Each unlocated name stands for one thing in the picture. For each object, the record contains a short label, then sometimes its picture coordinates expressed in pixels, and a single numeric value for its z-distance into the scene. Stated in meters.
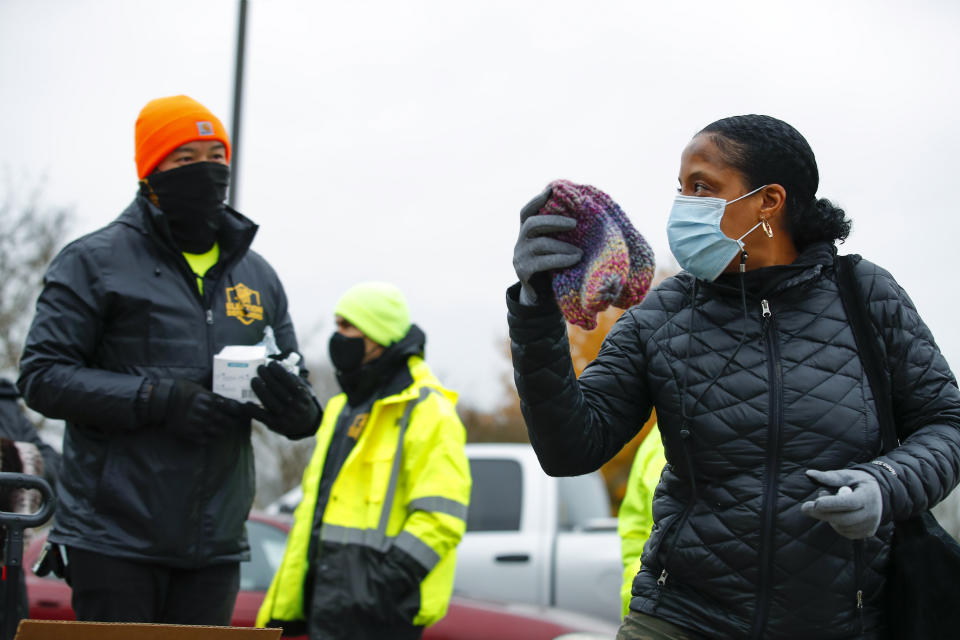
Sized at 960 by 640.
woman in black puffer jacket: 2.30
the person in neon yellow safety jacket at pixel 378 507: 4.14
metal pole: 8.48
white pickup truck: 7.17
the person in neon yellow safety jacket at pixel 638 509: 3.73
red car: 5.86
